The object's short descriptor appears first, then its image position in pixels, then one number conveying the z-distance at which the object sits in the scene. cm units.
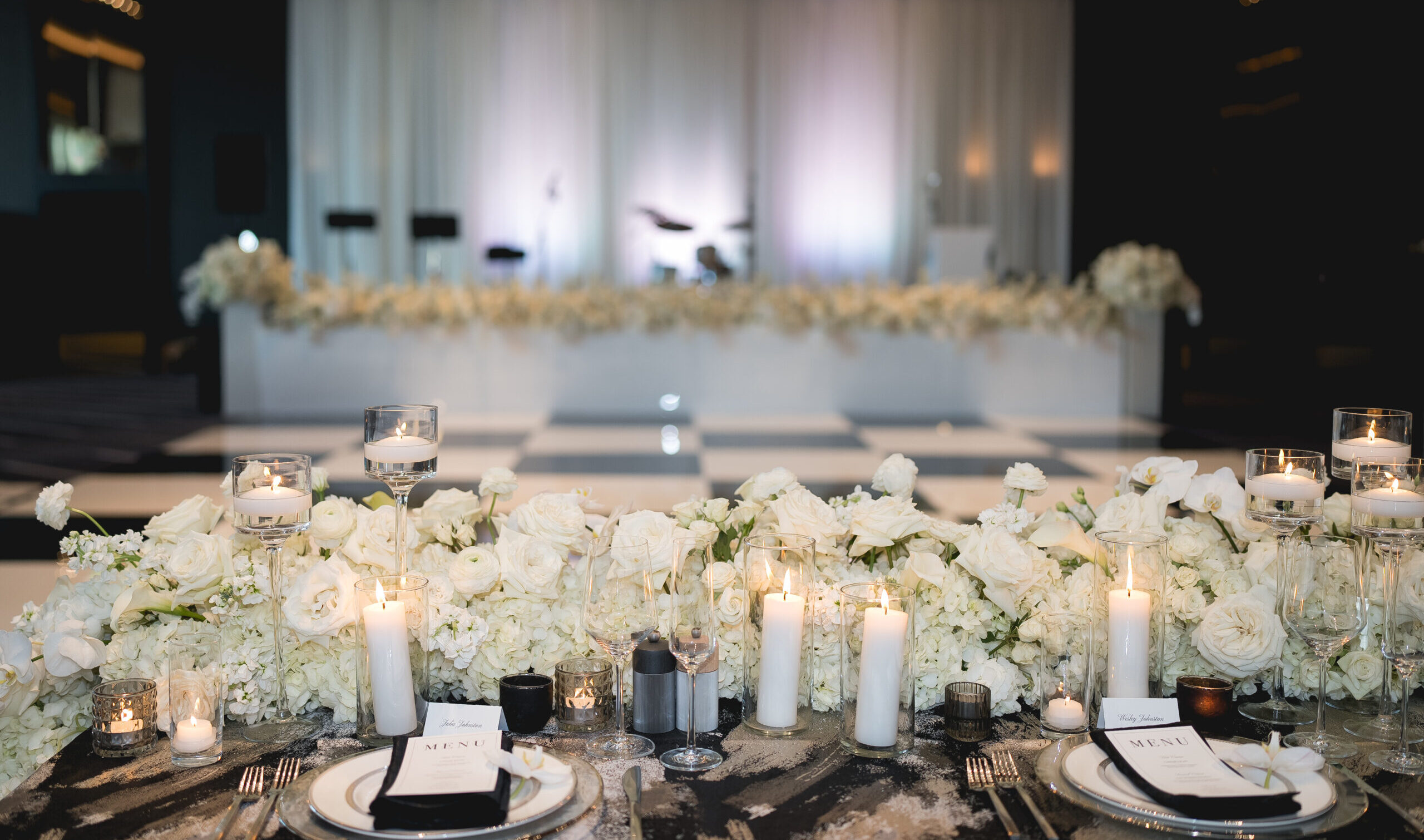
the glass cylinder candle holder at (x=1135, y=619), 123
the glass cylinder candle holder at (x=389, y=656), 117
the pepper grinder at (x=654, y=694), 122
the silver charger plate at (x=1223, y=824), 95
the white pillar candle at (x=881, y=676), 114
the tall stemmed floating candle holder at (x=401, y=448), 139
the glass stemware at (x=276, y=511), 123
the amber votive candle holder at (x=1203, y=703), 127
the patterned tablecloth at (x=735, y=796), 98
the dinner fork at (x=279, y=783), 96
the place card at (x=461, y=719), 116
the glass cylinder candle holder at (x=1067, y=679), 122
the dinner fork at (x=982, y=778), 101
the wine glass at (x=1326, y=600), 118
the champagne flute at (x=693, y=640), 112
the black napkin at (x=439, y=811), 94
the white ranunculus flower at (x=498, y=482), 148
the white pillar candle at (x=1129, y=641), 124
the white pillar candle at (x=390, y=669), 116
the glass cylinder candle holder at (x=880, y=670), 114
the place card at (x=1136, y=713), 120
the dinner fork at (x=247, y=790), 98
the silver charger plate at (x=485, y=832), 94
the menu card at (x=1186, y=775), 96
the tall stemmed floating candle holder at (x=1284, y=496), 127
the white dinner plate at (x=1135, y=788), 97
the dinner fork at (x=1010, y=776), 99
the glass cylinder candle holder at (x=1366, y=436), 144
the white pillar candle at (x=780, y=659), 121
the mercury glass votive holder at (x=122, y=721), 116
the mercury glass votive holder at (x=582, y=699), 123
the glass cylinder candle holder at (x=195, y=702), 114
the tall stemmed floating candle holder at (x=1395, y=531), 116
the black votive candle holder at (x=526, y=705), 122
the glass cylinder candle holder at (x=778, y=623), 120
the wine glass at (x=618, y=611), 113
